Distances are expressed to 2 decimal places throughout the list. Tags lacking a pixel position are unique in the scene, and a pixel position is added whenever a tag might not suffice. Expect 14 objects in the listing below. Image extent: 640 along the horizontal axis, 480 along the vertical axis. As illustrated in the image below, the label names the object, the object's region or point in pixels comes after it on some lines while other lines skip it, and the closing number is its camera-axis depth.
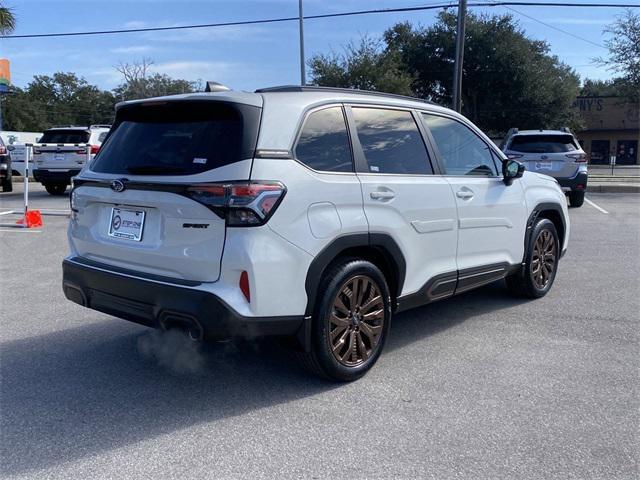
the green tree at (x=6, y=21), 19.45
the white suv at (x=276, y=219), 3.39
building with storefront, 49.03
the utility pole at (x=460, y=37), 19.67
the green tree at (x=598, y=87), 23.52
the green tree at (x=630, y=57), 22.17
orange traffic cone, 10.81
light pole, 25.86
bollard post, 11.19
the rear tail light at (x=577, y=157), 13.36
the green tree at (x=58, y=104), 71.00
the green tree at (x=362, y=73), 28.17
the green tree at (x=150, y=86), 47.94
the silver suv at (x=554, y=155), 13.38
